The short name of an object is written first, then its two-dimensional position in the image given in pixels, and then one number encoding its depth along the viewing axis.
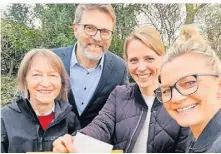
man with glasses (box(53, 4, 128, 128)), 1.17
